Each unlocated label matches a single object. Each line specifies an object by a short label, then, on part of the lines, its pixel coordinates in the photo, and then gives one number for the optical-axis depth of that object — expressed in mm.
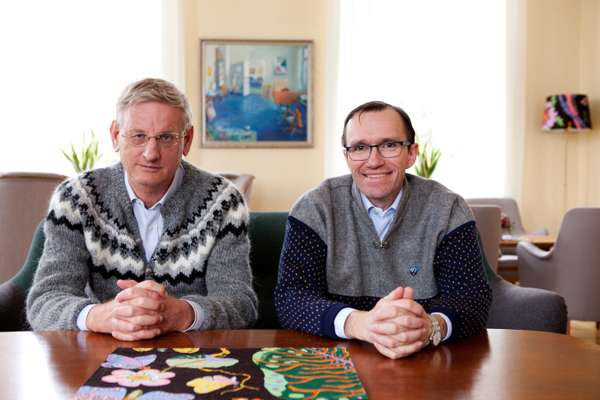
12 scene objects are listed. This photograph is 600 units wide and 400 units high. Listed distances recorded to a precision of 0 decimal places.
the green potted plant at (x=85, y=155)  5906
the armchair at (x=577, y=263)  4203
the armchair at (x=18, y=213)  3287
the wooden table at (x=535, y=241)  4695
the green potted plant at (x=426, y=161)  6219
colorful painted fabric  1044
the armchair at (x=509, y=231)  5172
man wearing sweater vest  1786
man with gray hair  1817
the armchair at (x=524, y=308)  2129
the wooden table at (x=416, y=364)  1094
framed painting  6301
